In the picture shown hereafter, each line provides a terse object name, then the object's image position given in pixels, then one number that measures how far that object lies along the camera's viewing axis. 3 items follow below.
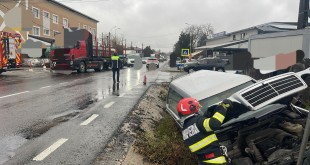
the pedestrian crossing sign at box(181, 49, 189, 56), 22.87
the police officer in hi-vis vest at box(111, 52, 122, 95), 10.99
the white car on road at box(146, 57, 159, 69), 29.42
